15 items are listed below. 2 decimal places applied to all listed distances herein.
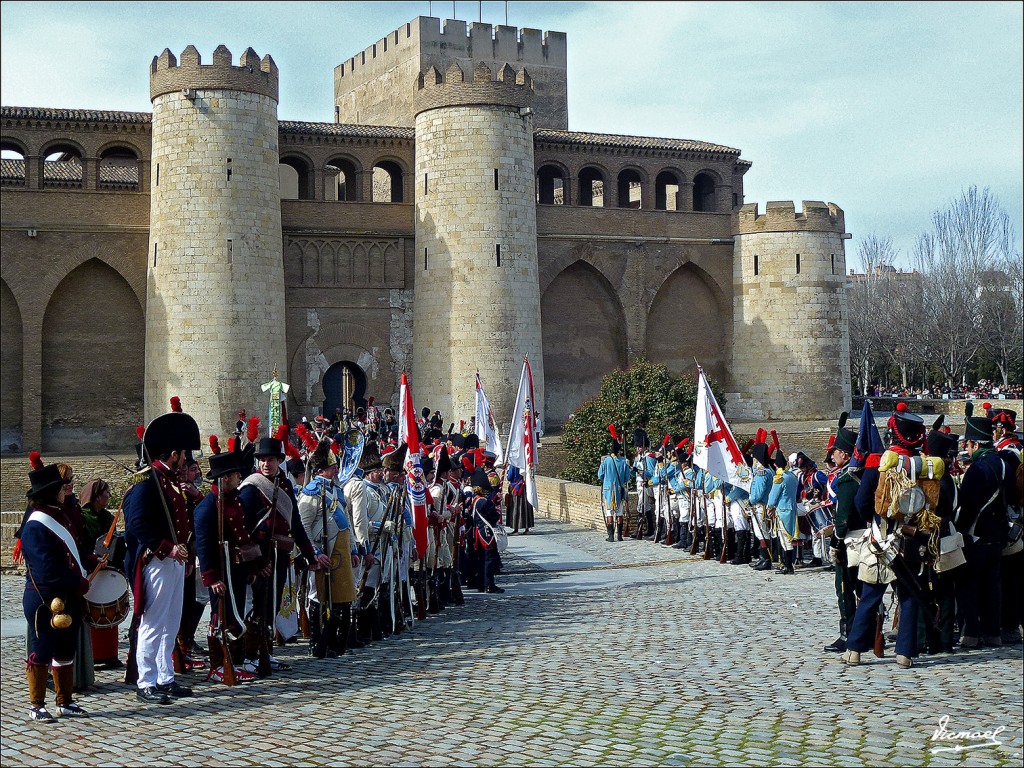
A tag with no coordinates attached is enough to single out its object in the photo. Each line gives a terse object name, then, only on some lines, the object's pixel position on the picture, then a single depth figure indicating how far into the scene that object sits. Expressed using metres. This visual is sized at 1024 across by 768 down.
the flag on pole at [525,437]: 18.94
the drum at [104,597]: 8.68
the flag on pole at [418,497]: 11.45
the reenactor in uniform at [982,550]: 9.36
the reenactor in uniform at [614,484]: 18.48
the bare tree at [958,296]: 51.16
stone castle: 30.30
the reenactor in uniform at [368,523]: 10.05
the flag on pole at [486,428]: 19.94
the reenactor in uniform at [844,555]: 8.98
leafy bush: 26.70
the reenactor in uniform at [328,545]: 9.63
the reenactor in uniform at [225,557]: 8.48
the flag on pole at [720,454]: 14.76
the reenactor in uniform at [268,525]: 8.84
